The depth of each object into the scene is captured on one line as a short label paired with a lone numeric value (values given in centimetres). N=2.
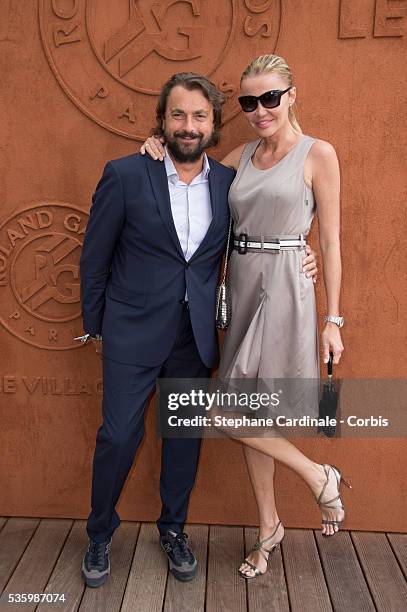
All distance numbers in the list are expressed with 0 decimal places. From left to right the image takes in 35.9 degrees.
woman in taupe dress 235
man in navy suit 238
